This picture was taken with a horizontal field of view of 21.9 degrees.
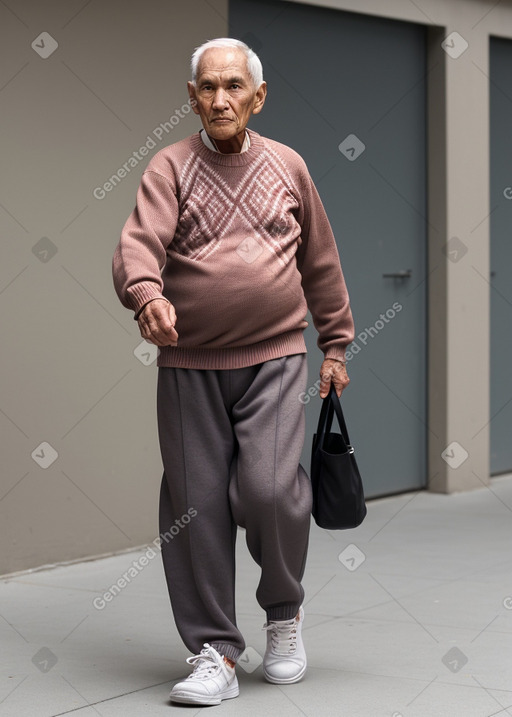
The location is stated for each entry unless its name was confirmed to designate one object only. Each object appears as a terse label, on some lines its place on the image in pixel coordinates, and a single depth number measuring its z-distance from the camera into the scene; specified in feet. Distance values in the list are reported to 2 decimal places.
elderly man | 12.49
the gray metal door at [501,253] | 27.55
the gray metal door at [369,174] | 23.08
